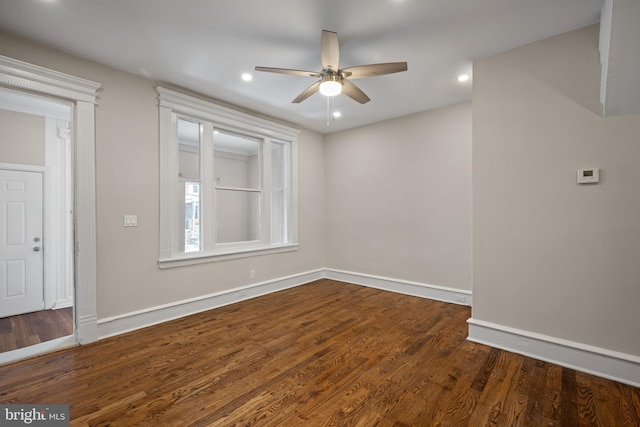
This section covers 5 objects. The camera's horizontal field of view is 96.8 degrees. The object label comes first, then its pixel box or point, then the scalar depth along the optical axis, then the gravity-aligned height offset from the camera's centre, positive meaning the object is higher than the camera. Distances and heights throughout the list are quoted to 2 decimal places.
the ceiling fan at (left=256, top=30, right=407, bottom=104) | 2.24 +1.22
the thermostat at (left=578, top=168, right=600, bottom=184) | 2.27 +0.29
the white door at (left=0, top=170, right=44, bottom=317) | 3.63 -0.37
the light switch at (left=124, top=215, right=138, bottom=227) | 3.09 -0.07
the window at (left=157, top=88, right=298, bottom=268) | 3.45 +0.47
